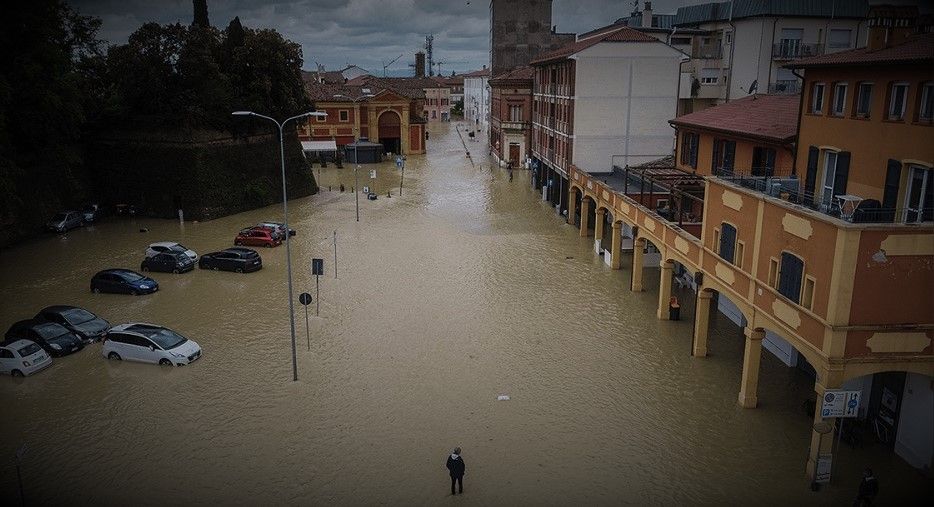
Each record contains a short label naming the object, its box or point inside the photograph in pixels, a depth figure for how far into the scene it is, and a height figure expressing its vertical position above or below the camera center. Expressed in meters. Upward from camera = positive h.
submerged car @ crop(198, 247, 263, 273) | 35.22 -8.16
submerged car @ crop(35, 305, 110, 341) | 25.48 -8.43
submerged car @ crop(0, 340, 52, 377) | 22.38 -8.63
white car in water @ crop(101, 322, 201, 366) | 23.34 -8.57
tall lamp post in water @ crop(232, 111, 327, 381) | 22.08 -8.61
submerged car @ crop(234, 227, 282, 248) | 41.09 -7.99
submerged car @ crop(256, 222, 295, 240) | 42.09 -7.55
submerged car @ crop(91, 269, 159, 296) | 31.48 -8.40
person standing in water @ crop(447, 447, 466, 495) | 15.55 -8.50
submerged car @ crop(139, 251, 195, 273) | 35.03 -8.21
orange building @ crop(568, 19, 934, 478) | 15.02 -3.27
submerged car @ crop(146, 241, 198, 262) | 35.75 -7.62
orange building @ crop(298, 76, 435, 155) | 89.38 -0.72
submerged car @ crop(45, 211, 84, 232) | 44.31 -7.72
